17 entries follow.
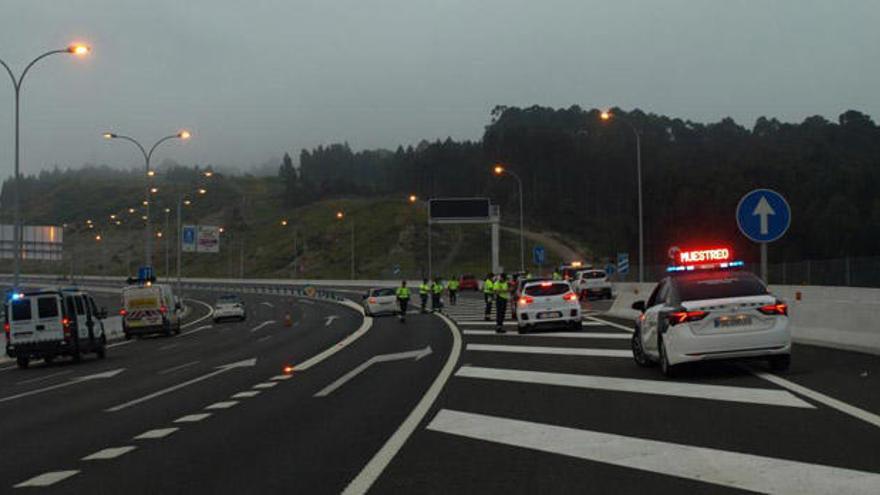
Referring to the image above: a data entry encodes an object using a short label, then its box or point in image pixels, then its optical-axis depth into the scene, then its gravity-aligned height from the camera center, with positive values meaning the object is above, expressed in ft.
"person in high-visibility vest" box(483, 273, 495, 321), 106.33 -2.16
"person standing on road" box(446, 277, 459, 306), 168.76 -2.82
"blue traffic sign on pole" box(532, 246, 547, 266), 180.12 +3.13
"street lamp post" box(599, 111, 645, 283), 122.46 +18.63
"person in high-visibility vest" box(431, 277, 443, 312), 145.69 -3.55
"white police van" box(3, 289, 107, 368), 79.51 -4.26
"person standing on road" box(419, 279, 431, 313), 147.13 -3.04
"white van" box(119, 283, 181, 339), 124.06 -4.86
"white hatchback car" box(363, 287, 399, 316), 151.64 -4.96
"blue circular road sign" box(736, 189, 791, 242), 53.62 +3.04
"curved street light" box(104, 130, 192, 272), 150.74 +20.76
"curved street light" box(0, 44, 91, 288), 95.45 +12.72
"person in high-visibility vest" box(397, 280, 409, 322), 123.65 -3.28
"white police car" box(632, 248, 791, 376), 42.01 -2.29
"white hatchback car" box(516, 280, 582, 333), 81.97 -2.98
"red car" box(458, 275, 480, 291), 257.75 -3.21
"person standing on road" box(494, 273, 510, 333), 87.51 -2.43
